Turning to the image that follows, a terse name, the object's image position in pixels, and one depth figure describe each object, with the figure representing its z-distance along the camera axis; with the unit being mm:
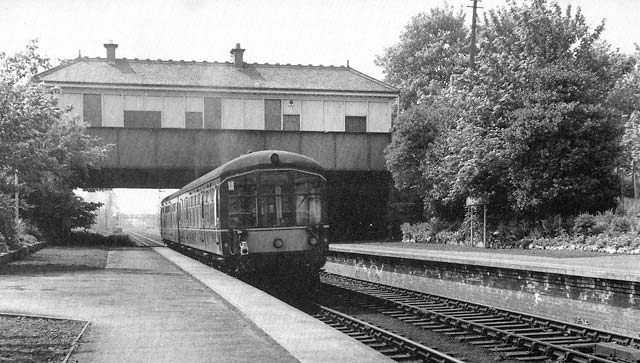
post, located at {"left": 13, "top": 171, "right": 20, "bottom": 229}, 19028
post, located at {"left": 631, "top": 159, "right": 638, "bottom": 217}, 26997
